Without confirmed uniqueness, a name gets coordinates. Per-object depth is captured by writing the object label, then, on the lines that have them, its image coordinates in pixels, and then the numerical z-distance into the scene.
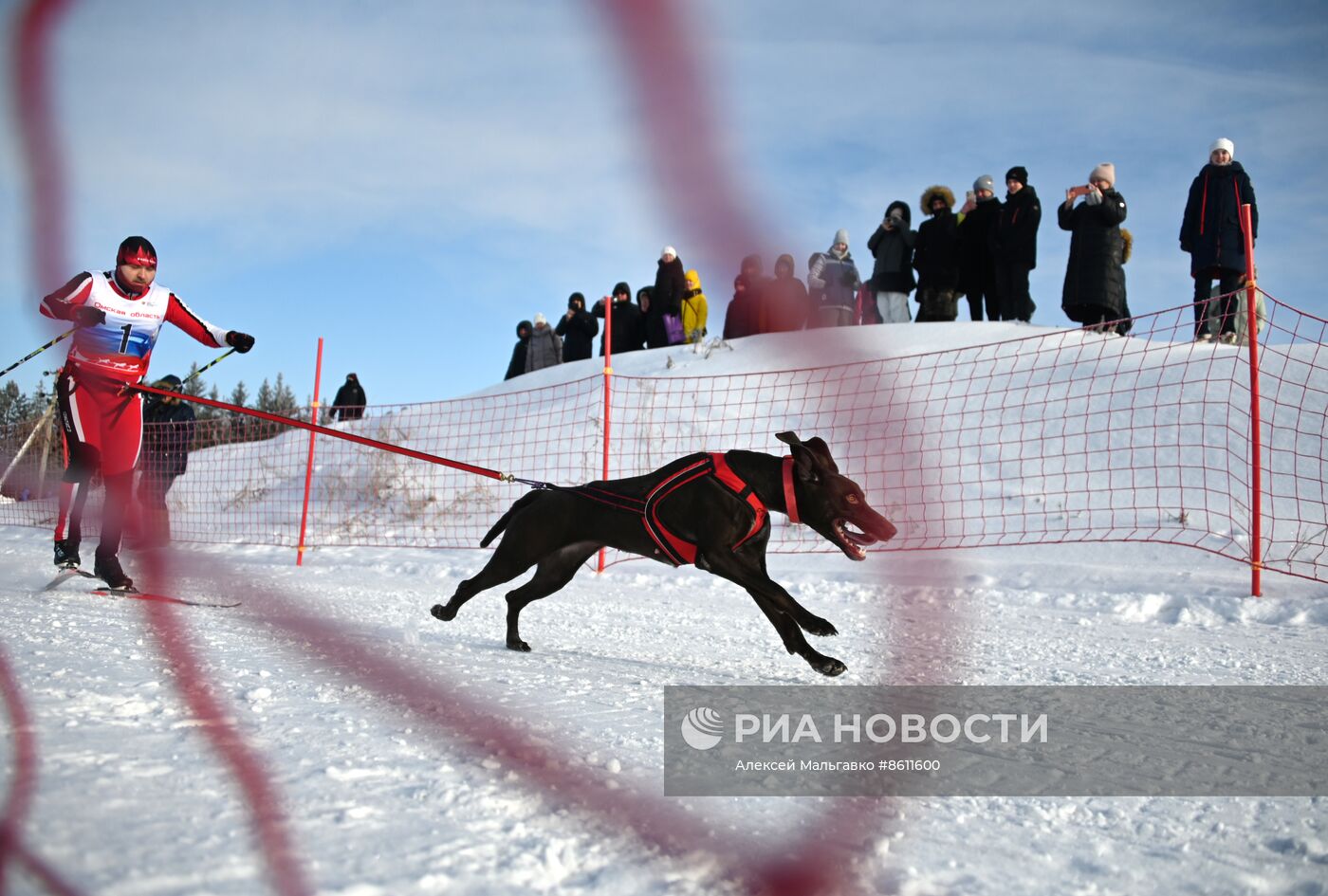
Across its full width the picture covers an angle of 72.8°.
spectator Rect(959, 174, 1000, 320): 9.50
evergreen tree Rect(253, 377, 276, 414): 50.96
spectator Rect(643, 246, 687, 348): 10.90
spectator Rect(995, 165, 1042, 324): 8.93
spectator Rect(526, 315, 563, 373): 14.55
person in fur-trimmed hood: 9.70
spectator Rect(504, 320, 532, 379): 14.84
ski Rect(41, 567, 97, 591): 4.79
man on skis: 4.58
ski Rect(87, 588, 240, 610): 4.44
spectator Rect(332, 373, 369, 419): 15.27
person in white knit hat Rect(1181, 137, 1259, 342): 7.38
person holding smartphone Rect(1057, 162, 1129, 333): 8.25
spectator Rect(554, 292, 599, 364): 13.59
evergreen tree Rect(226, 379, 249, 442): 47.07
